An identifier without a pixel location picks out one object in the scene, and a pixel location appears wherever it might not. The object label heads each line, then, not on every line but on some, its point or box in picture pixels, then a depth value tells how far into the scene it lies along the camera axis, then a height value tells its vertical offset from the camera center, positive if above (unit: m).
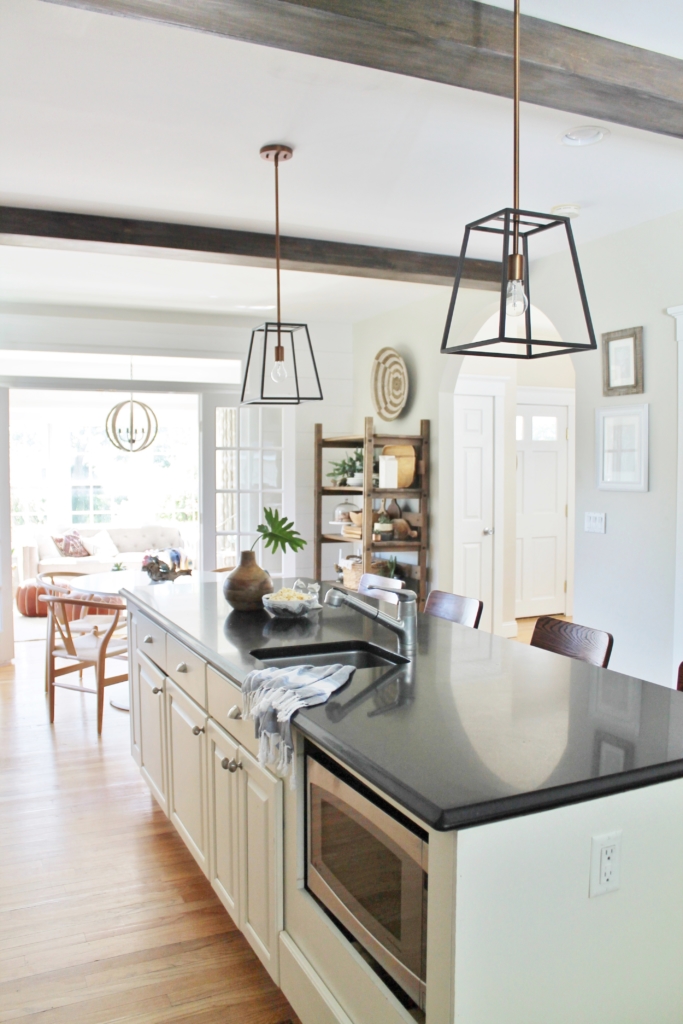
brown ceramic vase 2.84 -0.42
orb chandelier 8.84 +0.57
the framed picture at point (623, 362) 3.74 +0.55
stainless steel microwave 1.33 -0.77
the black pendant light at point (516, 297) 1.58 +0.37
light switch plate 4.00 -0.25
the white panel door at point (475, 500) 6.03 -0.20
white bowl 2.67 -0.46
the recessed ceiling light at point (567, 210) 3.47 +1.20
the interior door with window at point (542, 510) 7.21 -0.33
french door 6.24 +0.00
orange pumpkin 7.93 -1.32
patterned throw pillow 8.98 -0.84
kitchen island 1.23 -0.64
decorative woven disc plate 5.62 +0.67
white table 4.43 -0.66
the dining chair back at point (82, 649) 4.37 -1.03
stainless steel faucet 2.22 -0.42
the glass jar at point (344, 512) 5.60 -0.27
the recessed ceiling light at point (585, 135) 2.66 +1.18
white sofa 8.64 -0.91
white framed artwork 3.73 +0.13
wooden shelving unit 5.15 -0.13
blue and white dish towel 1.71 -0.51
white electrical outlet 1.35 -0.68
